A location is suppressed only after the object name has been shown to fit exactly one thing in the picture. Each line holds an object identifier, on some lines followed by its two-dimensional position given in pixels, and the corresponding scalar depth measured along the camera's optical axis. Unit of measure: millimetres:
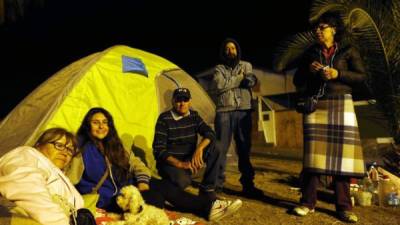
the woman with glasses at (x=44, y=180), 2309
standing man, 5117
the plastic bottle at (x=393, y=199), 4738
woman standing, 4070
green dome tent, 4832
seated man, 4512
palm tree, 5352
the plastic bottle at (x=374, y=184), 4949
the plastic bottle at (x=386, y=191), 4789
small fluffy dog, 3492
